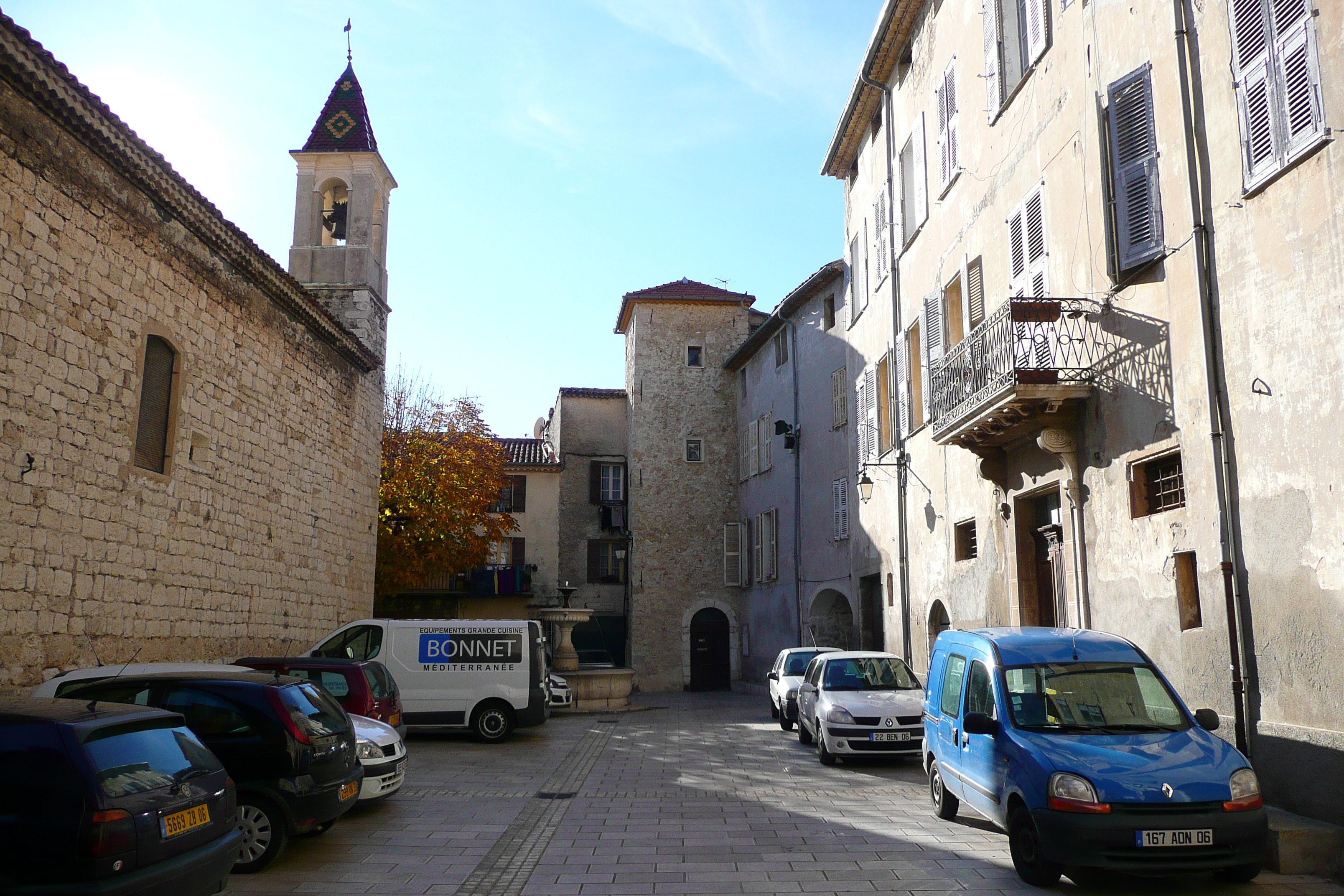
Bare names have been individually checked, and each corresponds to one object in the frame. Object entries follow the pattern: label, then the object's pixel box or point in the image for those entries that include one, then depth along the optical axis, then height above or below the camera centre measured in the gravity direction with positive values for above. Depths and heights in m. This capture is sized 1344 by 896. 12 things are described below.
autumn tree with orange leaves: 27.05 +2.98
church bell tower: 20.55 +8.05
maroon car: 11.26 -0.74
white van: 15.50 -0.88
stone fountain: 22.72 -1.48
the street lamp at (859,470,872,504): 19.38 +2.38
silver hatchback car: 12.79 -1.24
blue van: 6.26 -1.02
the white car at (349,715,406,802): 9.20 -1.38
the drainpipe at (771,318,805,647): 27.14 +2.93
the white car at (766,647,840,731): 18.09 -1.32
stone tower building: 33.78 +4.52
